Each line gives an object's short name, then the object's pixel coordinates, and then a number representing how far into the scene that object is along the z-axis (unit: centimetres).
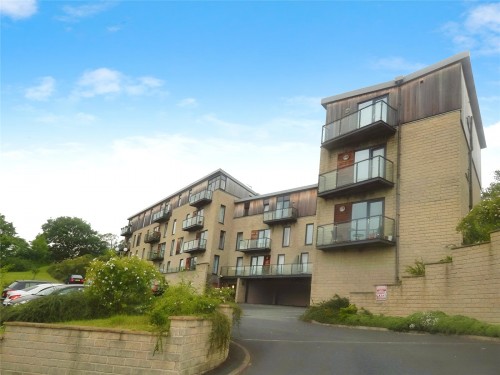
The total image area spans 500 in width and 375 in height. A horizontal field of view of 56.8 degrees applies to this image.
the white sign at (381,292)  1798
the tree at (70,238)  8706
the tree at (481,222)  1553
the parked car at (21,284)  2191
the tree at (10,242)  6086
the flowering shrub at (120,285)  1028
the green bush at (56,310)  939
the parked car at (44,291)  1617
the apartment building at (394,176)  1961
